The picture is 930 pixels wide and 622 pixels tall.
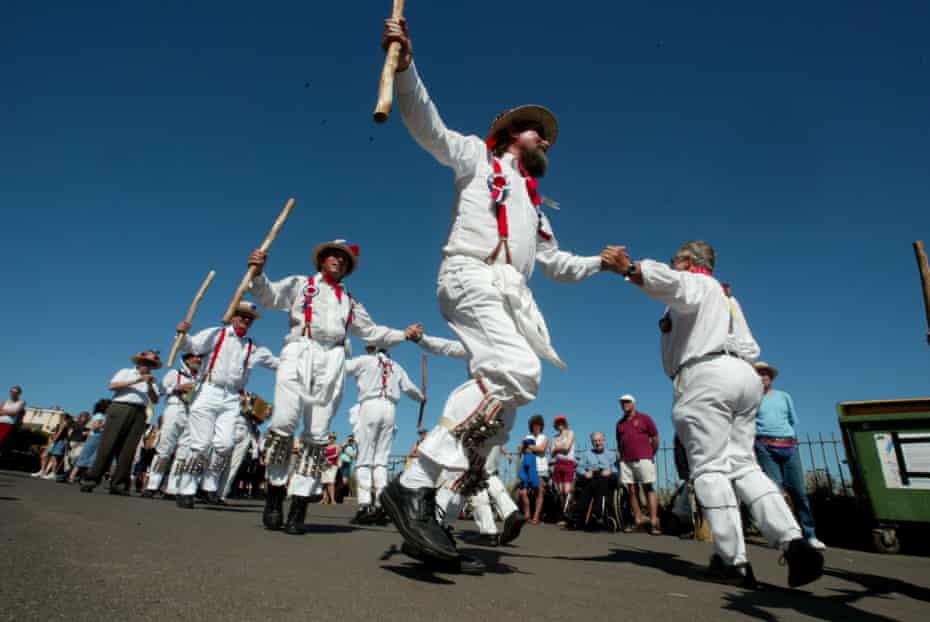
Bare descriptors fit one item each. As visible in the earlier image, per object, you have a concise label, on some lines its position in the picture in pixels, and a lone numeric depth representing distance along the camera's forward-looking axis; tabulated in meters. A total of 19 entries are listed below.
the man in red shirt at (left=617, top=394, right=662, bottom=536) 8.18
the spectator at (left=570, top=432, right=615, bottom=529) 8.80
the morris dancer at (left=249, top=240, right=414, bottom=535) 4.11
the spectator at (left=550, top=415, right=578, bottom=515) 9.48
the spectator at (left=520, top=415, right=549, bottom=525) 9.78
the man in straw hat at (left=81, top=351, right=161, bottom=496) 7.51
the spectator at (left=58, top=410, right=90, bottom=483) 13.34
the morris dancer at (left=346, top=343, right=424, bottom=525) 7.38
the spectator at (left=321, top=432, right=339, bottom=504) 12.46
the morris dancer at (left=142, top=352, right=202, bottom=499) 8.75
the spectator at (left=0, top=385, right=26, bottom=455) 10.61
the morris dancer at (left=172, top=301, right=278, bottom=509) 6.95
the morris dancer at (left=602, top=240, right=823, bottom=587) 2.94
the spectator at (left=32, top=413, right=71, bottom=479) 12.83
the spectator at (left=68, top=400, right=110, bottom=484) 10.60
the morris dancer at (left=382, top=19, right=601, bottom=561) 2.47
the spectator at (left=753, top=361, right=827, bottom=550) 5.80
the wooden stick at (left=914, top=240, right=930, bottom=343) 3.73
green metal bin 4.22
